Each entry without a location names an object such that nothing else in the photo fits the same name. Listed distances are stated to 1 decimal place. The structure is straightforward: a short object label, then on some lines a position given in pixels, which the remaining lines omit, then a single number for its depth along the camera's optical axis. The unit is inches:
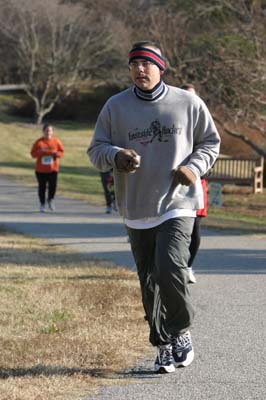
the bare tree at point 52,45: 2198.6
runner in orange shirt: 748.0
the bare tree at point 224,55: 1065.5
